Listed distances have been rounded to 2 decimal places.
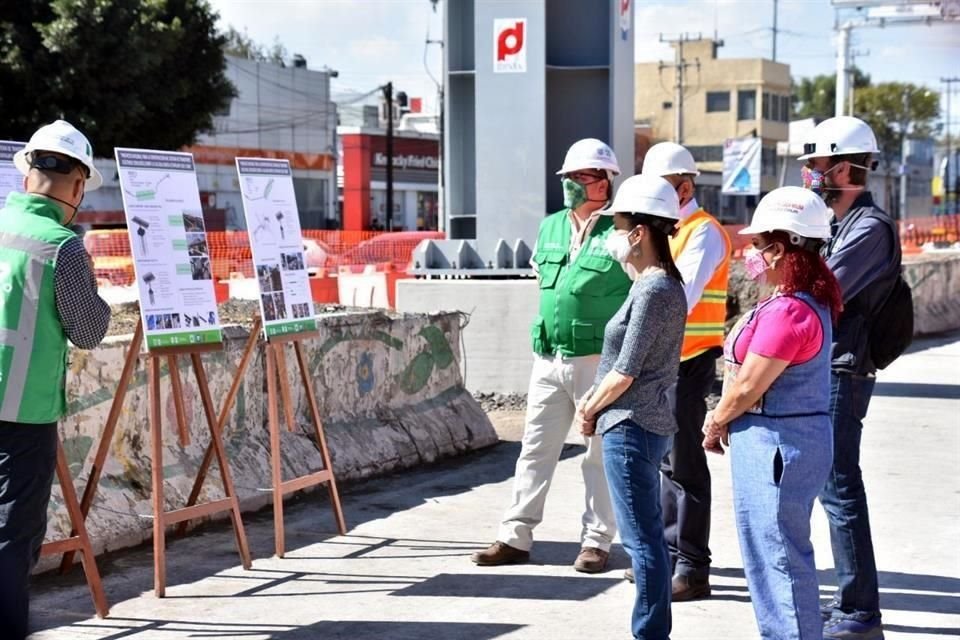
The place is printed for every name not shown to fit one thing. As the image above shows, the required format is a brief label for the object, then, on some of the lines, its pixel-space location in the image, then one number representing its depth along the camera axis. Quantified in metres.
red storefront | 71.62
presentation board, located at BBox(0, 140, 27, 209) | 6.38
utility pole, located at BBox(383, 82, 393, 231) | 58.11
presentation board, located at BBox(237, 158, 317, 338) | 7.75
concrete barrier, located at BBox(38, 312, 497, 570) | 7.61
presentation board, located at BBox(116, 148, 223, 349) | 6.84
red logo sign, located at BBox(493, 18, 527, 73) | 13.65
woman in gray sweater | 5.31
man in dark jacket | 5.88
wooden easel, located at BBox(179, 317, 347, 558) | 7.66
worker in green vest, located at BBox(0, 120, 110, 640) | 4.94
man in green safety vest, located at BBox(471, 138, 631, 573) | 7.17
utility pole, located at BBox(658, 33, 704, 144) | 89.06
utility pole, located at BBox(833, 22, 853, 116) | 31.30
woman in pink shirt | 4.88
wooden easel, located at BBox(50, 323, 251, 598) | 6.83
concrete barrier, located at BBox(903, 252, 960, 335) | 22.88
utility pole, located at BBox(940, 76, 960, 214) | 92.85
